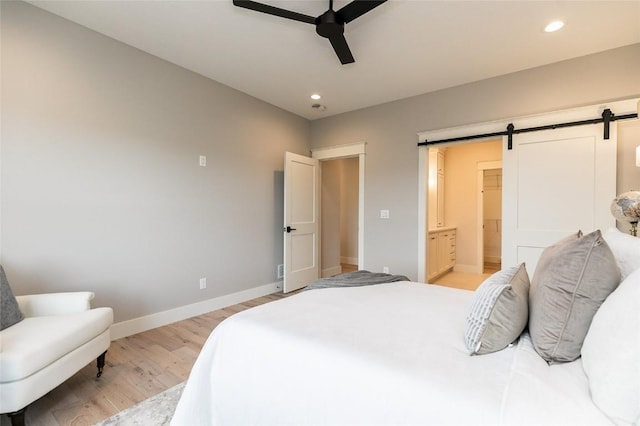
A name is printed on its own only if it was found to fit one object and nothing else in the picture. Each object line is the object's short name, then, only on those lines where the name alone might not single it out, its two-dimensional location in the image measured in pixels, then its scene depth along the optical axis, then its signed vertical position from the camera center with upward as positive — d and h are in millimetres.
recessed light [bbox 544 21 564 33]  2348 +1509
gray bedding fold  2090 -515
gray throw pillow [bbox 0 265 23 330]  1747 -578
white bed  779 -525
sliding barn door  2760 +231
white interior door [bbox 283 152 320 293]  4137 -139
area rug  1620 -1170
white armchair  1446 -740
